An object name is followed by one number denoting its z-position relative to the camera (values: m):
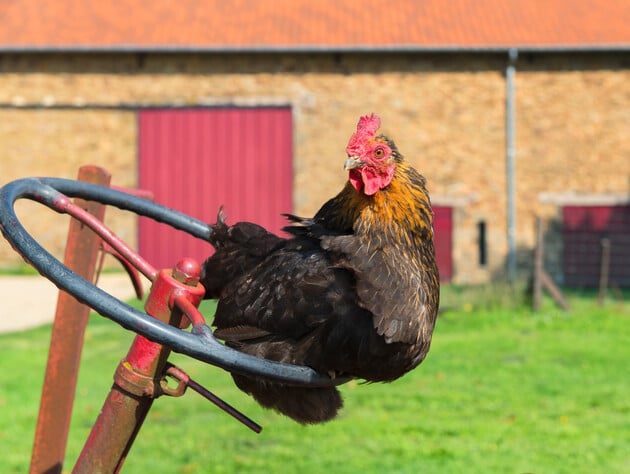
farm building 16.70
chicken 2.41
